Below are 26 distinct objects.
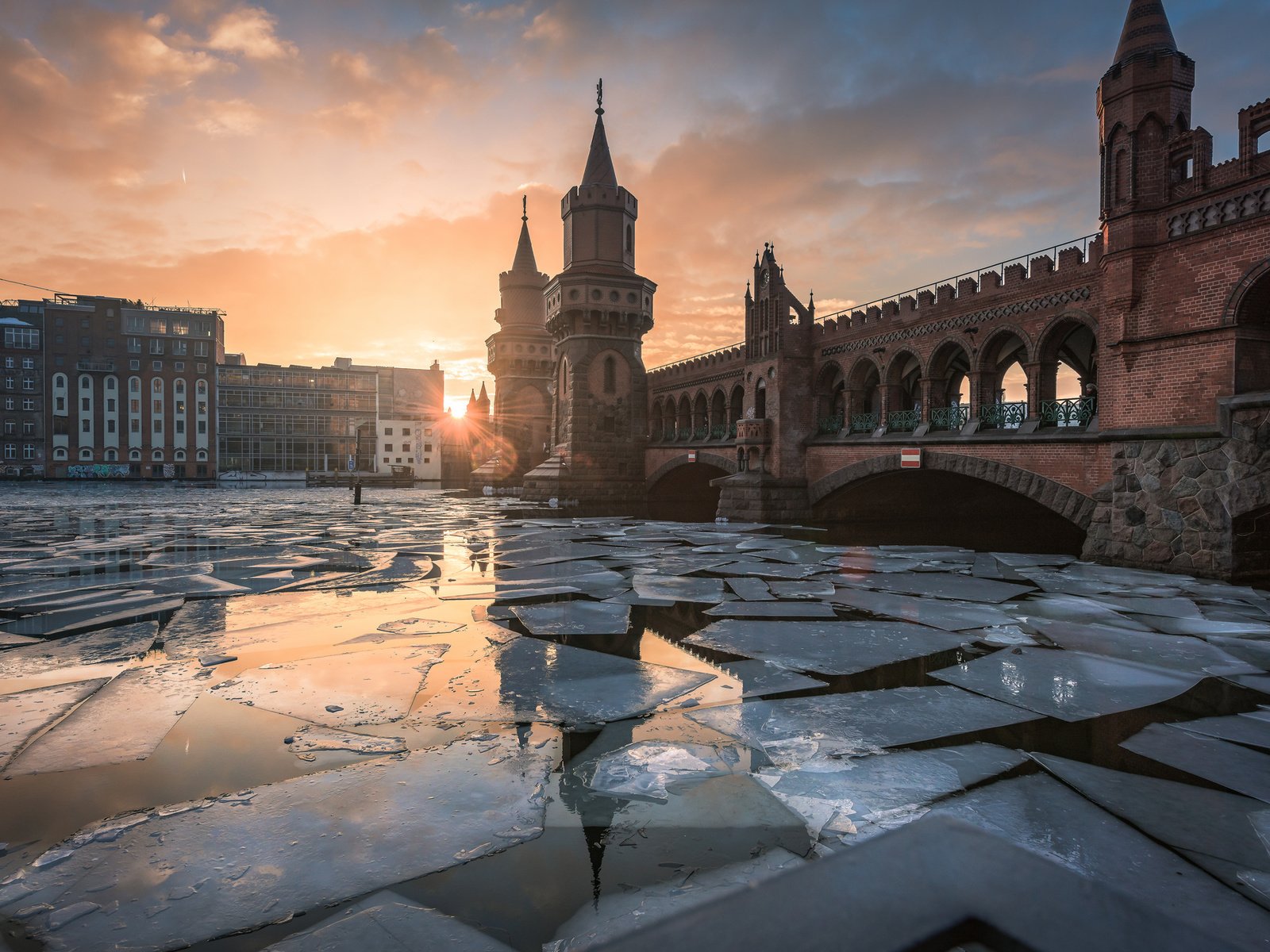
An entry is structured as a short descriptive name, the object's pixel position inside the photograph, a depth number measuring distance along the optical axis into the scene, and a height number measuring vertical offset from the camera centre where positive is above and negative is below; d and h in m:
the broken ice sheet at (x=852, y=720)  4.36 -1.69
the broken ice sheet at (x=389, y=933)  2.48 -1.69
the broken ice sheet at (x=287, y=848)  2.66 -1.68
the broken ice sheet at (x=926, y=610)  7.91 -1.65
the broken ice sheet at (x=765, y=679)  5.40 -1.67
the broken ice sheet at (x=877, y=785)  3.40 -1.70
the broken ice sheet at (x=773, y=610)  8.10 -1.63
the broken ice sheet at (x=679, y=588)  9.23 -1.61
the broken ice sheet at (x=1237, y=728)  4.51 -1.71
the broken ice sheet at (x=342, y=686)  4.82 -1.64
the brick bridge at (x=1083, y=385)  12.05 +2.36
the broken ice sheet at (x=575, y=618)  7.28 -1.62
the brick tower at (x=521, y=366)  50.34 +8.24
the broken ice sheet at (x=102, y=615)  7.05 -1.57
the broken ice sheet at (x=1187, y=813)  3.17 -1.72
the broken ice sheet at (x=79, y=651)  5.74 -1.59
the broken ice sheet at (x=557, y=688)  4.86 -1.65
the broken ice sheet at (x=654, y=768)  3.78 -1.70
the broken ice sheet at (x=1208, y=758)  3.93 -1.71
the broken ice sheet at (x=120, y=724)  4.00 -1.63
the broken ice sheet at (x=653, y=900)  2.56 -1.70
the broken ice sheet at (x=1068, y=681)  5.15 -1.68
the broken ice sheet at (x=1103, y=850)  2.69 -1.71
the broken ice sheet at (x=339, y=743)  4.20 -1.67
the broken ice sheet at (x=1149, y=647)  6.22 -1.68
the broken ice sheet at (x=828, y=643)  6.19 -1.65
